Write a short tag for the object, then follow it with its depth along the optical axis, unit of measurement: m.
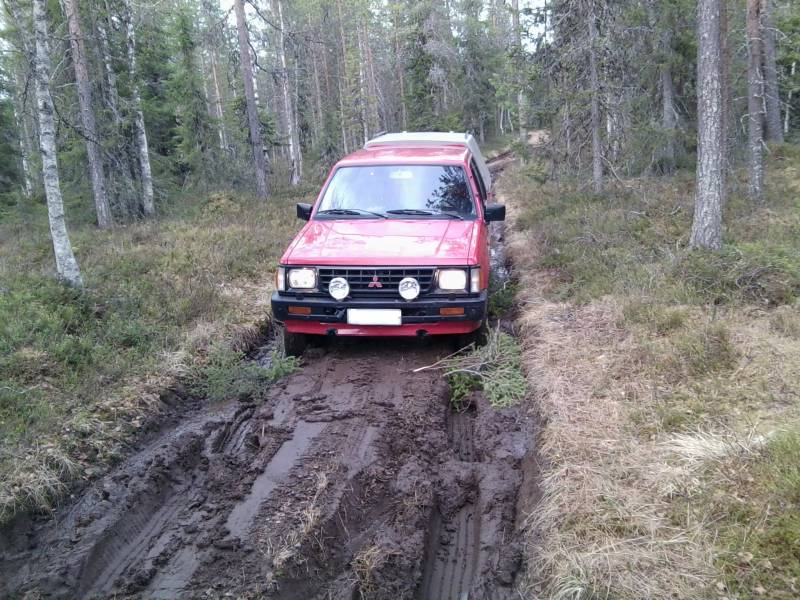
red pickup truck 5.43
